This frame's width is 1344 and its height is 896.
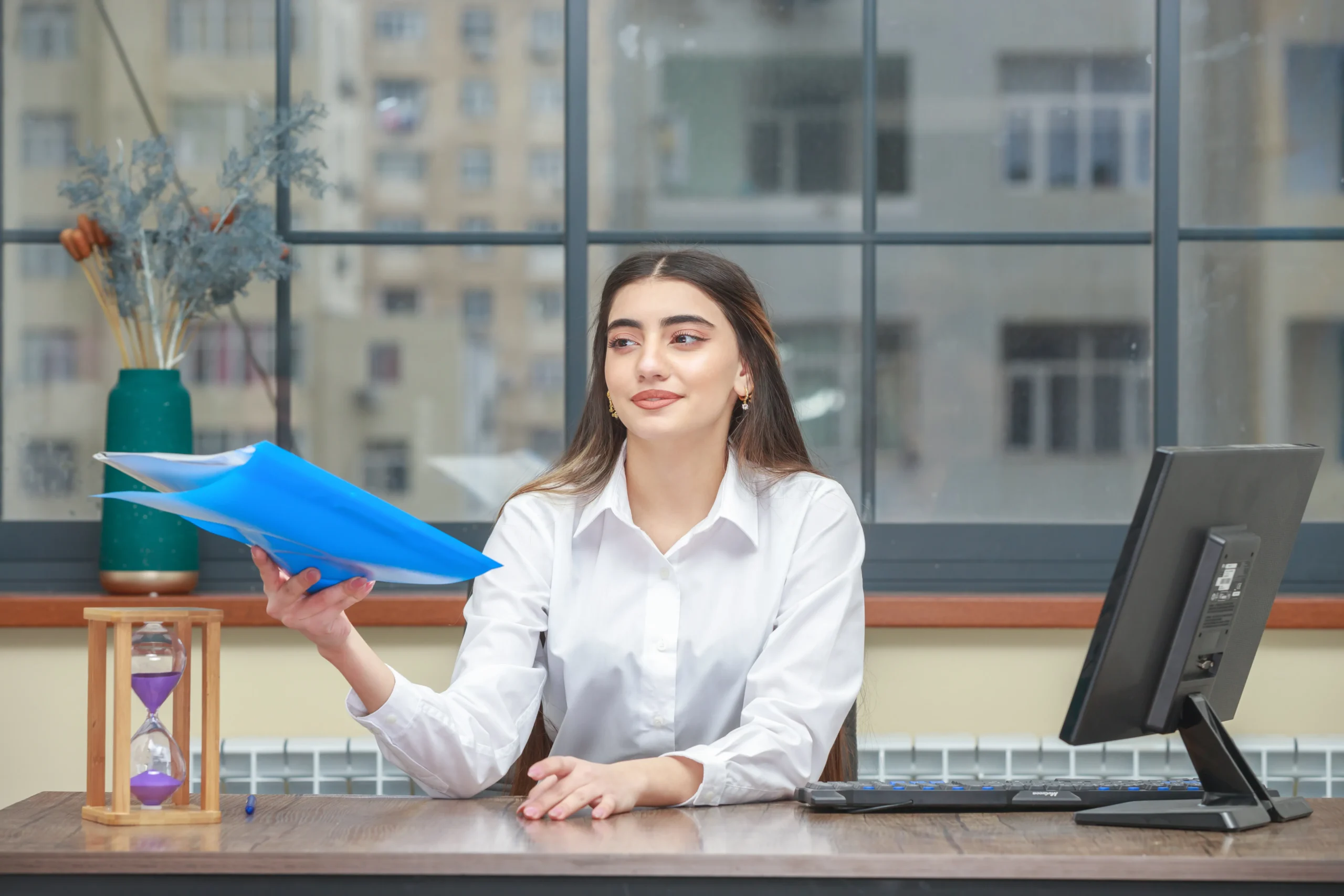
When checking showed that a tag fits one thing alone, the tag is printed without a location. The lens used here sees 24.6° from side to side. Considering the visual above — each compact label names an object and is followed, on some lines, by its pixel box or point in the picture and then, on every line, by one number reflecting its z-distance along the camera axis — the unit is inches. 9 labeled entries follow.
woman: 125.6
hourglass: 113.3
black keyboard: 116.3
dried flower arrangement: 154.2
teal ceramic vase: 153.6
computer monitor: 112.3
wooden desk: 107.5
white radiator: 154.1
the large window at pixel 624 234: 167.0
